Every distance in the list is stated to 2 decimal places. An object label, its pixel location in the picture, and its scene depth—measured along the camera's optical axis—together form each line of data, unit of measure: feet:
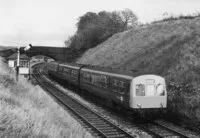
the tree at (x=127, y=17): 219.90
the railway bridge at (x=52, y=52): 193.30
